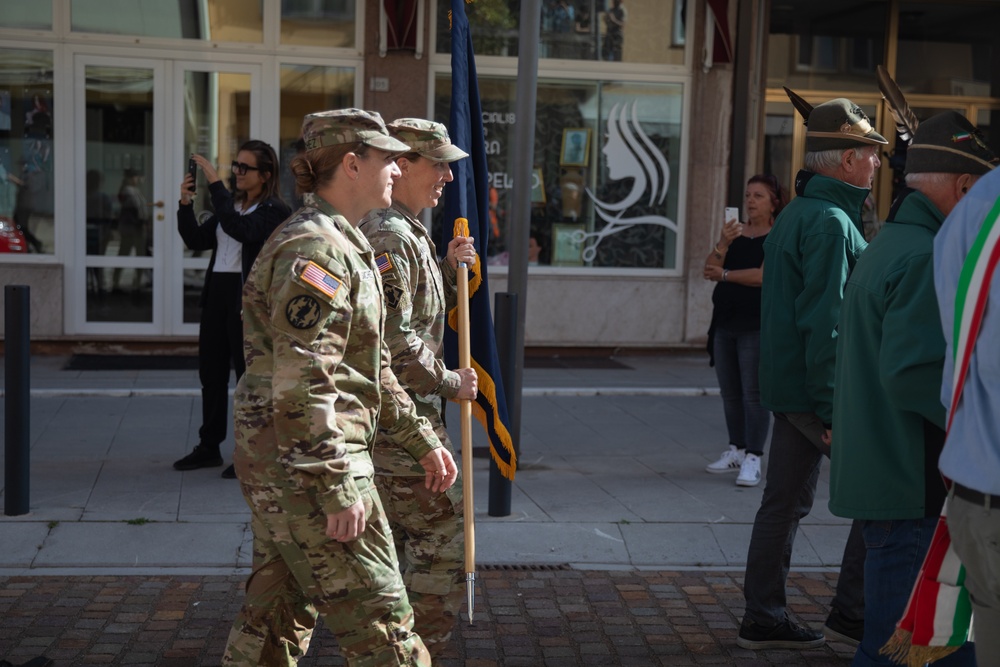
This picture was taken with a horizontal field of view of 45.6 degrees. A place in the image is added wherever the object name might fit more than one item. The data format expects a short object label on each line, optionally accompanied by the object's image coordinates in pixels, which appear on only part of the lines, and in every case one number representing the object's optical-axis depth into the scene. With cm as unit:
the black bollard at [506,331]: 646
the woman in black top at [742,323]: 711
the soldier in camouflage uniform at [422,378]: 389
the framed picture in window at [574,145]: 1262
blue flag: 517
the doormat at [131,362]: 1083
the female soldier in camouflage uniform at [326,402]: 302
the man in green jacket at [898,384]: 334
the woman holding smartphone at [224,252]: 659
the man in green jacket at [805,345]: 434
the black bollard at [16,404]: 595
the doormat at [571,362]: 1189
